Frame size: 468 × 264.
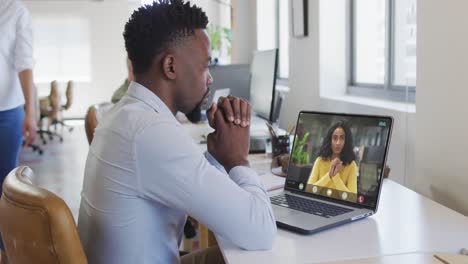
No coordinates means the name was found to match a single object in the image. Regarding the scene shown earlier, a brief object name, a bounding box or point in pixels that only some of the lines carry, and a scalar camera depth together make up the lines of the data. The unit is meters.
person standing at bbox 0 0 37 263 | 2.44
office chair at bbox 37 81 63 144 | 8.20
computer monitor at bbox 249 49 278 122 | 2.69
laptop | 1.42
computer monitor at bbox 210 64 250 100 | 3.53
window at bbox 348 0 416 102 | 2.47
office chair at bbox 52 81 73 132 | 8.88
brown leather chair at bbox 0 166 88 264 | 0.96
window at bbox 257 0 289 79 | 4.50
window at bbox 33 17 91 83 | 11.09
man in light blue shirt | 1.12
